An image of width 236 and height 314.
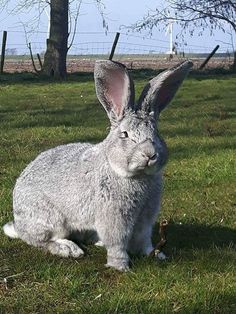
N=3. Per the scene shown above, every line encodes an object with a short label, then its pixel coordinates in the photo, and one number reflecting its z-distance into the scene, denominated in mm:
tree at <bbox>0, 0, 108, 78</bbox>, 20859
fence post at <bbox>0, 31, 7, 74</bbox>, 20986
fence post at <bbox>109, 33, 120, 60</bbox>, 23344
